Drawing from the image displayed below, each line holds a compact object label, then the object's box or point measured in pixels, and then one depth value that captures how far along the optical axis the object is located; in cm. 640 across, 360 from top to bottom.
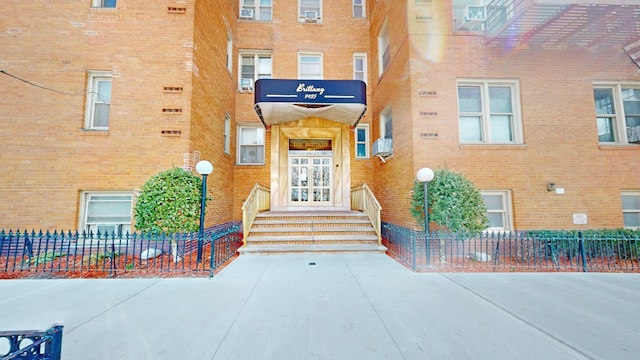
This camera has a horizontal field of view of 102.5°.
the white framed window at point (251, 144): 1154
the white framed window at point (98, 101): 733
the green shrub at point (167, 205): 591
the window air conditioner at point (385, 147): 927
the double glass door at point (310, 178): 1187
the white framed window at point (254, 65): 1176
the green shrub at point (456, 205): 611
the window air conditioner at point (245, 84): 1153
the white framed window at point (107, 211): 715
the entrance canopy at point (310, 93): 834
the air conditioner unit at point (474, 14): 751
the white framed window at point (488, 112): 774
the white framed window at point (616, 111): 784
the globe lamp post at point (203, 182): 638
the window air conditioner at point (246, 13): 1193
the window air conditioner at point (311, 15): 1204
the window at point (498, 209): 747
